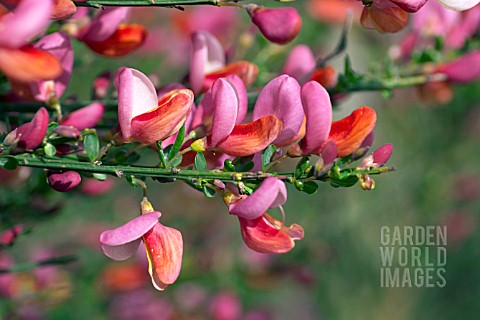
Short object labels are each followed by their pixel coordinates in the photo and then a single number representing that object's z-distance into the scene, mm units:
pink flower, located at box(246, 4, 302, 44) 288
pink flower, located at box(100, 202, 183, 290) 257
